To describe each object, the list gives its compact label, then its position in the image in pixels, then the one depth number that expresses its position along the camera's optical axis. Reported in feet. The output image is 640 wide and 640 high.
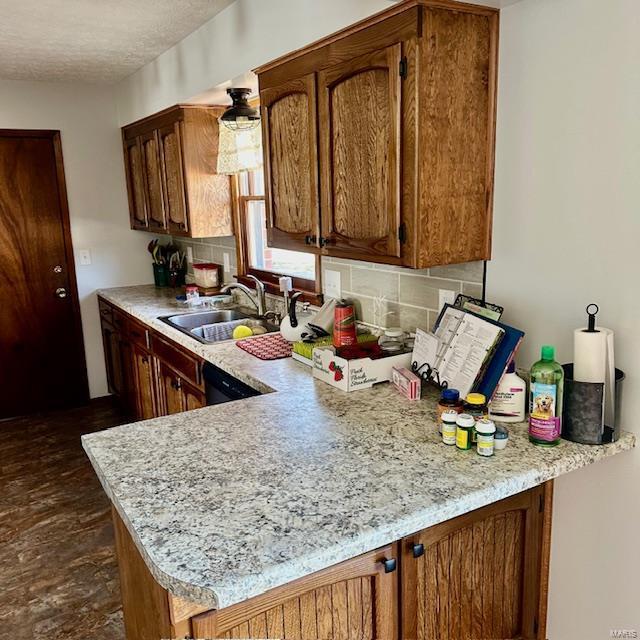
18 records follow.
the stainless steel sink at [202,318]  10.87
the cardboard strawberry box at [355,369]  6.45
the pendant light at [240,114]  9.11
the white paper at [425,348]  6.24
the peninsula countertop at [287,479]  3.67
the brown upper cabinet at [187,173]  11.18
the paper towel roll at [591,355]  4.89
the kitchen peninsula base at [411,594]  4.15
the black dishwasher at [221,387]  7.59
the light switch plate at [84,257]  14.55
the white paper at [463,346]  5.63
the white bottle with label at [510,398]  5.47
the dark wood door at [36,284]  13.79
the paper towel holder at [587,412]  4.90
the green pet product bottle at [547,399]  4.92
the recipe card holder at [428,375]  6.12
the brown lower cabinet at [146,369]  9.57
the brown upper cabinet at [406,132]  5.52
